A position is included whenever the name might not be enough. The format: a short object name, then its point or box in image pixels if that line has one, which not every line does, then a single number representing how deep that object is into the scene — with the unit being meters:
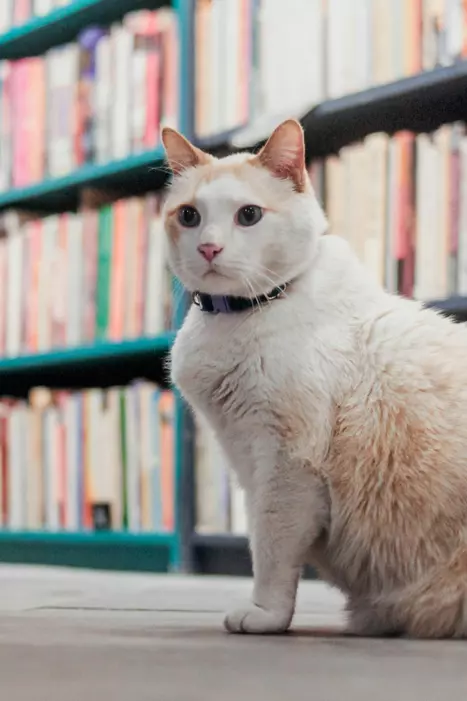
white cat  0.84
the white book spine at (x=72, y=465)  1.92
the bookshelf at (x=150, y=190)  1.53
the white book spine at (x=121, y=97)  1.91
